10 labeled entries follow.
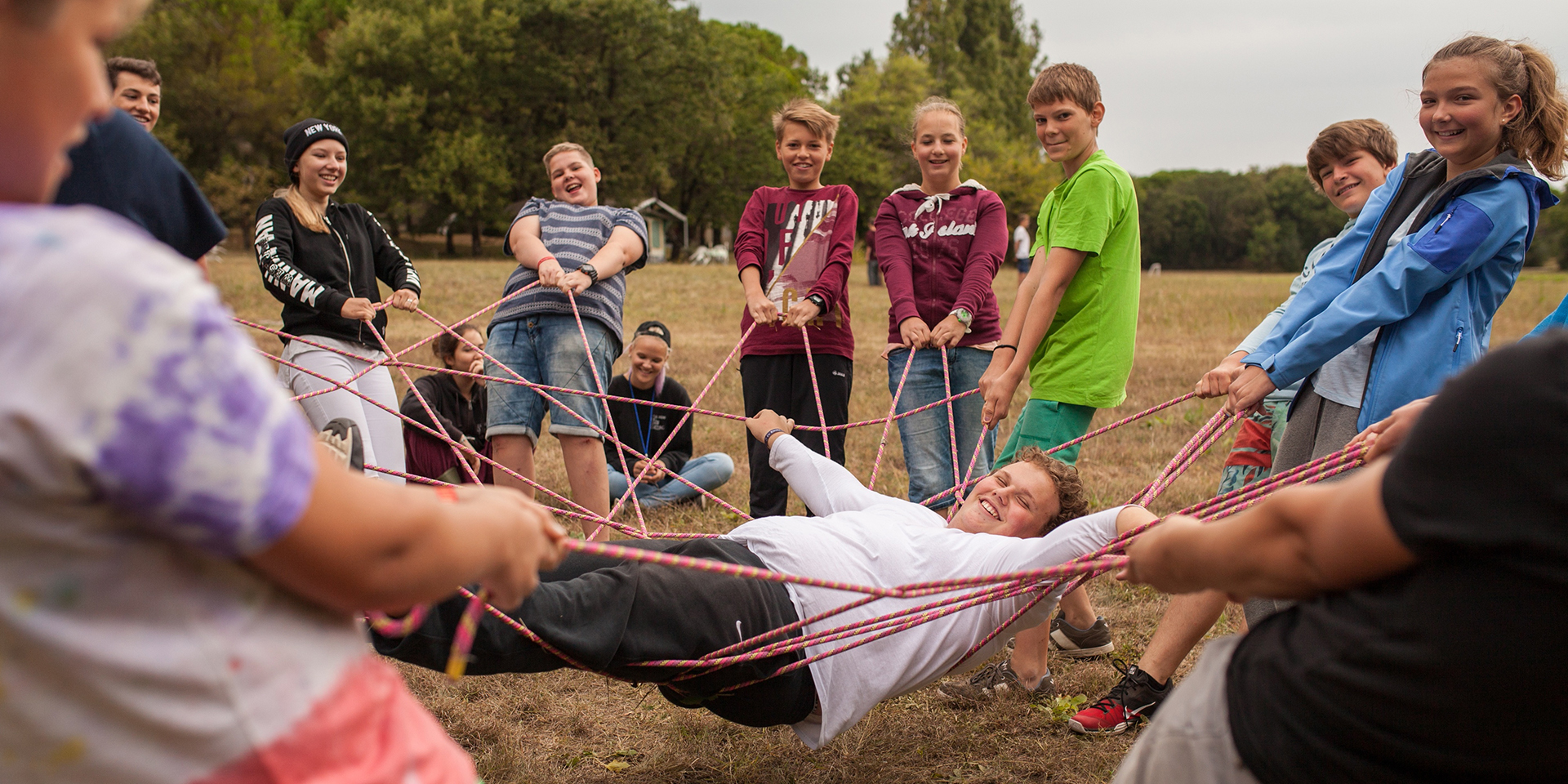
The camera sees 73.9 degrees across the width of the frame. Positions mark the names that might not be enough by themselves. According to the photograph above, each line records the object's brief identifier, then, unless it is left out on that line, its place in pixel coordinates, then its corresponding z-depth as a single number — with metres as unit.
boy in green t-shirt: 3.43
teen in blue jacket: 2.42
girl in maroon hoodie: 4.13
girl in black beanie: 3.92
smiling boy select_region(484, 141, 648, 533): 4.23
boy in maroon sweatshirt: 4.36
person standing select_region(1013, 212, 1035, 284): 24.79
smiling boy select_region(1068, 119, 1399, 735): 3.09
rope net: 1.97
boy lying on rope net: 2.23
